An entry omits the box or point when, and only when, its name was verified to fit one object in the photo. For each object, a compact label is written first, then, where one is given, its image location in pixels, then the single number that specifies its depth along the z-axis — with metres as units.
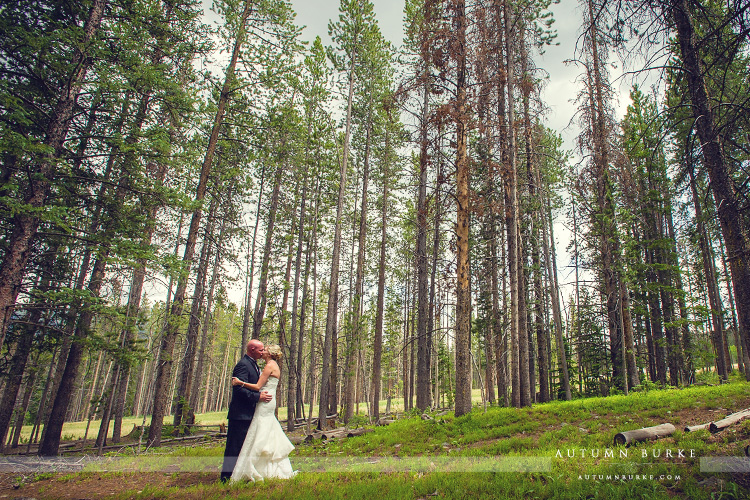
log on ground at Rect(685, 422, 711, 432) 6.11
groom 5.52
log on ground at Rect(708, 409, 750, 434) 5.88
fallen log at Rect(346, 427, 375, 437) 10.32
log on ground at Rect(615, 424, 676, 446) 5.89
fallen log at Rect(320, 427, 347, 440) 10.10
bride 5.38
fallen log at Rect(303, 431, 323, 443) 10.19
